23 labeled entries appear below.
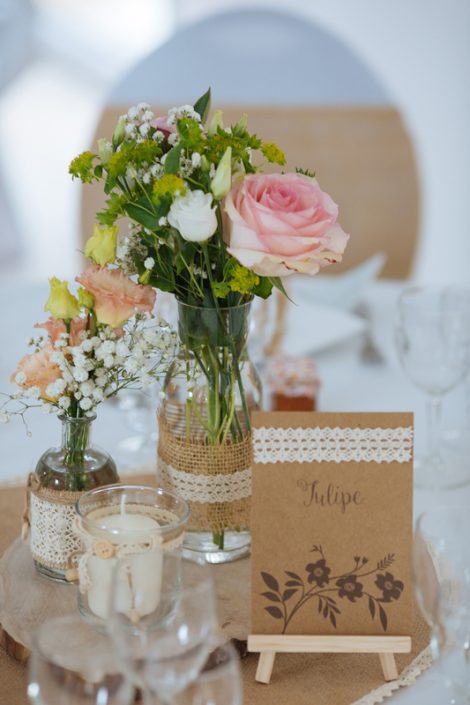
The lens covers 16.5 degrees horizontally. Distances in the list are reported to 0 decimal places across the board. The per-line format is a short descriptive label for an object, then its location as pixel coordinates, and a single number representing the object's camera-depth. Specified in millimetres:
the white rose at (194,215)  1025
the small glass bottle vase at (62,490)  1112
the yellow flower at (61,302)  1070
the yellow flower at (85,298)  1068
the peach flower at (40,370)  1080
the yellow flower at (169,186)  1028
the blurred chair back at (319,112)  2322
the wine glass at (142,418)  1421
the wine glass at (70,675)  909
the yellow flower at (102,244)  1072
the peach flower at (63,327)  1095
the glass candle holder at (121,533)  1037
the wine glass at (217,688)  899
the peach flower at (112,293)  1064
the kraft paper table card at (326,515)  1047
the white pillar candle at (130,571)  959
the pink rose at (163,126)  1092
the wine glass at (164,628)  905
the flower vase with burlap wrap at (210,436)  1133
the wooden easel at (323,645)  1045
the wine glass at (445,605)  990
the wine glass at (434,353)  1366
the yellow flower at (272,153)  1077
